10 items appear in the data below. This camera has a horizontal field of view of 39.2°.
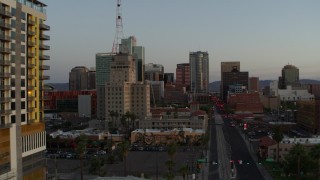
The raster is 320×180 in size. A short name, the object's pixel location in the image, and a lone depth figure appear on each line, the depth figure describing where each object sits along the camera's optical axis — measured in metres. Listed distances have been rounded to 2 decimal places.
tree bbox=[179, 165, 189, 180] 57.44
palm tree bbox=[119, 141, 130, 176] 64.69
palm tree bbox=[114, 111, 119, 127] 132.74
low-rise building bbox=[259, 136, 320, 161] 81.06
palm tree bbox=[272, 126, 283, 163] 77.94
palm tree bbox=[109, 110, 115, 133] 132.12
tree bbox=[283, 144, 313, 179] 60.50
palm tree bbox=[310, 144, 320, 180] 62.91
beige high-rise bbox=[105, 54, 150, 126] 138.62
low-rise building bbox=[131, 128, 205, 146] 107.38
